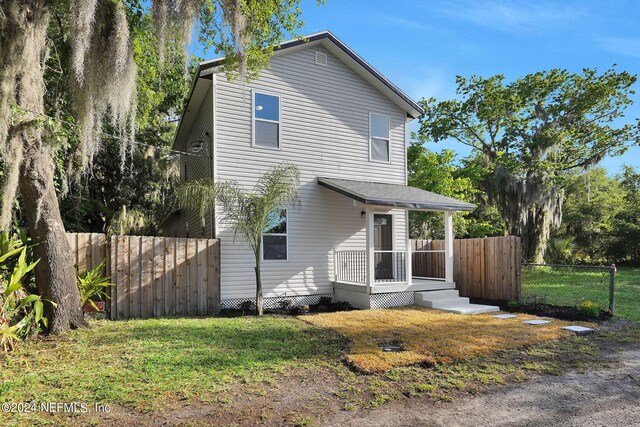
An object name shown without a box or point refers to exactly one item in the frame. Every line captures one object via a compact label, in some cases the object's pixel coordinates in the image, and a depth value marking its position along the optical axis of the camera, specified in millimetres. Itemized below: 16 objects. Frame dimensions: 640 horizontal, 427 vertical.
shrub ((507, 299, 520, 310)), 8984
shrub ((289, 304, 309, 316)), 8664
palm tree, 8102
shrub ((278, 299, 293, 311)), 9122
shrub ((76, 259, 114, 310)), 6754
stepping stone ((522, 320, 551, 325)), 7258
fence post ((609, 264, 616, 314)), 7914
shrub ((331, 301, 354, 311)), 9344
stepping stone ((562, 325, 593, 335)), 6559
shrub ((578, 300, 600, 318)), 7805
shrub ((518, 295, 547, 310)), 8750
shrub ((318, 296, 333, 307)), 9738
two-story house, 9109
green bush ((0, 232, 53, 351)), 4809
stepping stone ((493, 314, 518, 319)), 7926
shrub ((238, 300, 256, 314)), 8875
